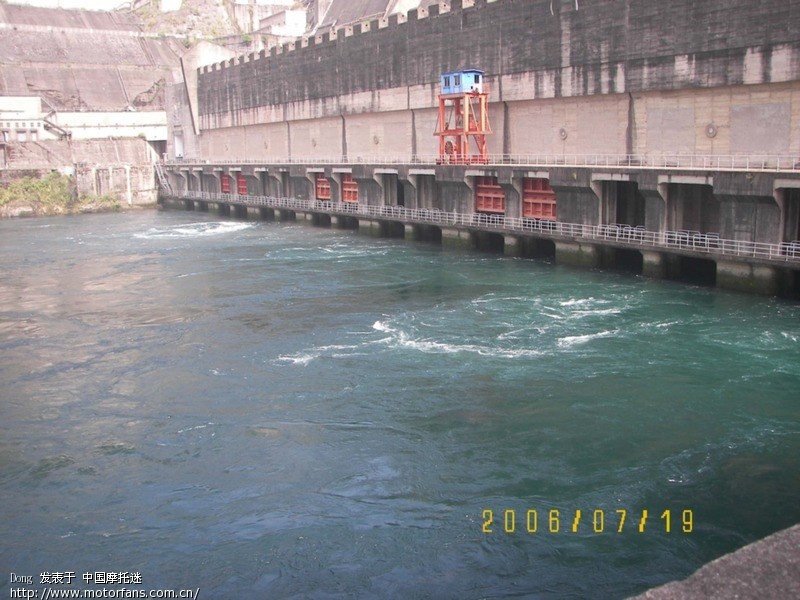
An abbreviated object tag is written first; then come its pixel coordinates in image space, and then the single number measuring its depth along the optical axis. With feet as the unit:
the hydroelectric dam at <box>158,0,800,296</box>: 84.89
